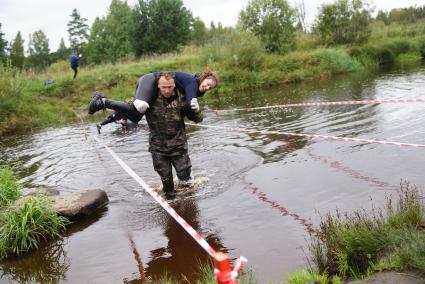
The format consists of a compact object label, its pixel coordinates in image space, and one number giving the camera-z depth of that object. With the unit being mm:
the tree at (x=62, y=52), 72500
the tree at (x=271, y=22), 34188
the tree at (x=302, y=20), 42438
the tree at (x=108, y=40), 58031
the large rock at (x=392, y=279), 3091
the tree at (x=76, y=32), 71438
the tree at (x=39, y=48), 72375
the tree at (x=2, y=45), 55144
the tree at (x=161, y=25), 47062
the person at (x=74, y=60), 26241
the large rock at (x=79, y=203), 6328
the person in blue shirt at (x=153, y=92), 5934
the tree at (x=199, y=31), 69562
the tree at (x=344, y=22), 36312
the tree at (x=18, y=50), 57869
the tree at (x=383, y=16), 71219
